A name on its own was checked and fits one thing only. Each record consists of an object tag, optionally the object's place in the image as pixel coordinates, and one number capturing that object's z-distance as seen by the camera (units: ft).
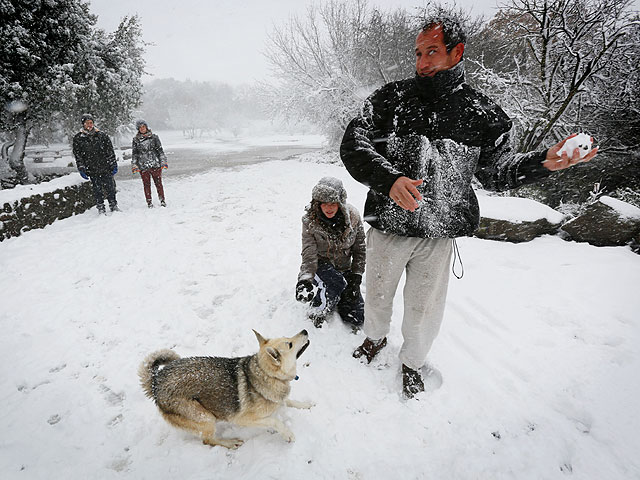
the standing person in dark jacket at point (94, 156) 19.60
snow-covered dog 6.31
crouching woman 9.07
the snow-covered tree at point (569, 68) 20.06
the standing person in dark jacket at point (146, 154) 22.08
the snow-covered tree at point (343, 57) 49.29
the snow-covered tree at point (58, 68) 22.21
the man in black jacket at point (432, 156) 5.26
